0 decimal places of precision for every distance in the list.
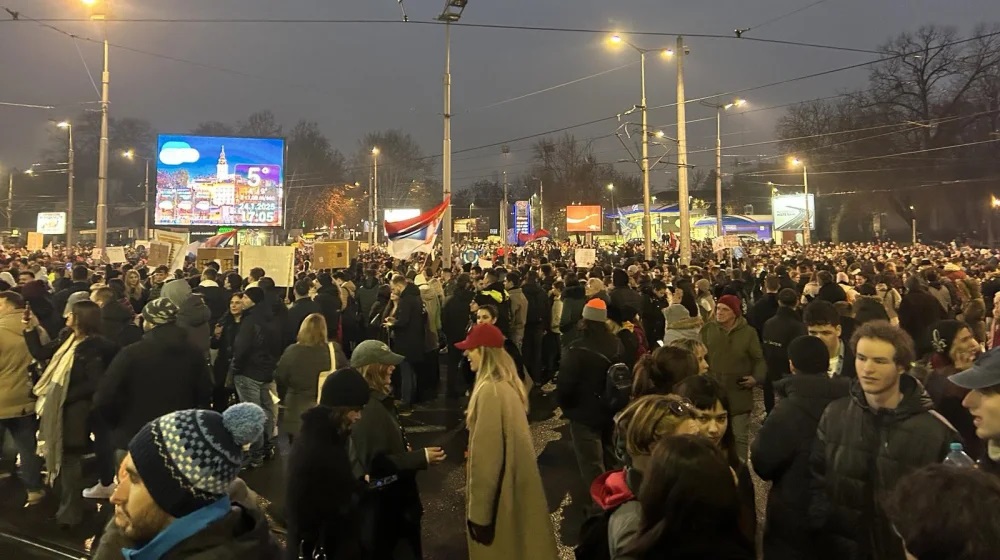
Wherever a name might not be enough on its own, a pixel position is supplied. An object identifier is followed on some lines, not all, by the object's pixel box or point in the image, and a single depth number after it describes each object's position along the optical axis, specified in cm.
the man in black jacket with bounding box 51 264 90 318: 924
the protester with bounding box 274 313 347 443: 580
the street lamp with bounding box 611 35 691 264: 1895
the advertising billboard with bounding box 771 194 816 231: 5069
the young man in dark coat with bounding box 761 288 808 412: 645
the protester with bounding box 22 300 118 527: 554
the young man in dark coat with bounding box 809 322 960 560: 287
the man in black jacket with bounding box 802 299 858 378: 529
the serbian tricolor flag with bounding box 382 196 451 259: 1410
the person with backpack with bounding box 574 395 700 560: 250
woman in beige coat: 354
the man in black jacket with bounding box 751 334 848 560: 329
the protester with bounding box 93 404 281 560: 200
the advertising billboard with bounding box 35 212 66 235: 4825
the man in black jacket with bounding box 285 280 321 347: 820
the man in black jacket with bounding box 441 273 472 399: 997
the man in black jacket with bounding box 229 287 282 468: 710
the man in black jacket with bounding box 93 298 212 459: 491
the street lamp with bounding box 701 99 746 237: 2908
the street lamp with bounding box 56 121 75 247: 2977
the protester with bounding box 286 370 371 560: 333
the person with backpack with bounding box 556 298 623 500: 523
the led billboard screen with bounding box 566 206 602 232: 3528
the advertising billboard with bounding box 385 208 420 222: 4847
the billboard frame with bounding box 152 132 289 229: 2719
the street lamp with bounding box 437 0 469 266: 1714
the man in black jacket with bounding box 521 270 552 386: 1079
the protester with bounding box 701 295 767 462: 577
